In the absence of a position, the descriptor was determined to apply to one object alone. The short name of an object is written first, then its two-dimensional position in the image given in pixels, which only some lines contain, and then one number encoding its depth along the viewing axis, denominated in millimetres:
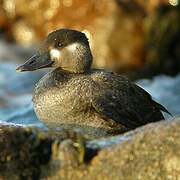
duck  12044
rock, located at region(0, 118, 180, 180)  8437
